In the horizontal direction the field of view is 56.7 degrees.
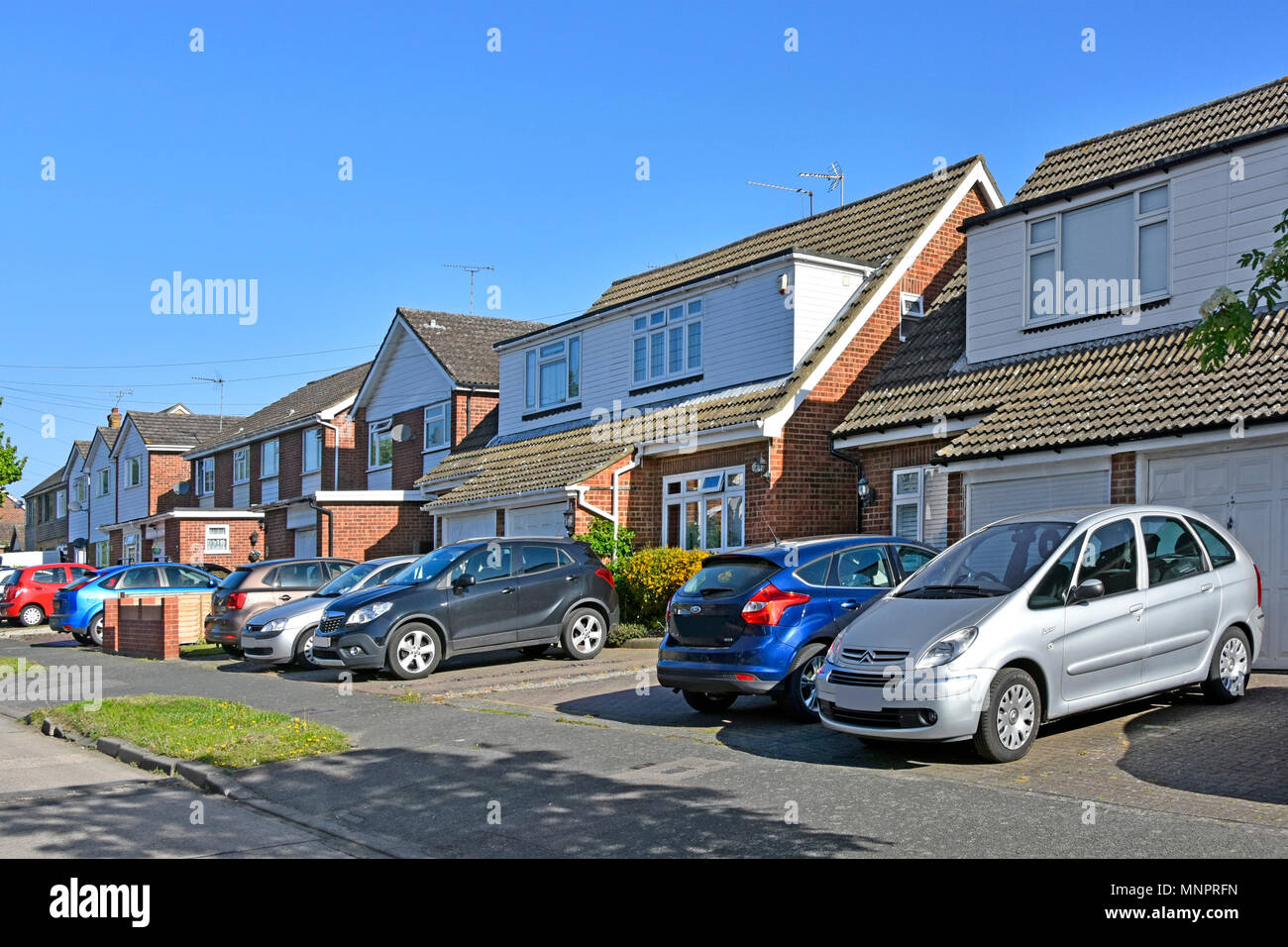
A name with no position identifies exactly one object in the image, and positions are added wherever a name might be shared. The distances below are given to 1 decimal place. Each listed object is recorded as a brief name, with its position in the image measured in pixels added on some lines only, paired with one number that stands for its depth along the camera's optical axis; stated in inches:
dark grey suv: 585.3
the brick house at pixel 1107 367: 495.2
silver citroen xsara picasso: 326.0
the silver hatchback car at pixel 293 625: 679.7
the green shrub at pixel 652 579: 712.4
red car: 1208.2
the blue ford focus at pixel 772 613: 402.6
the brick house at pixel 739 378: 756.0
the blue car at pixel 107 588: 936.9
